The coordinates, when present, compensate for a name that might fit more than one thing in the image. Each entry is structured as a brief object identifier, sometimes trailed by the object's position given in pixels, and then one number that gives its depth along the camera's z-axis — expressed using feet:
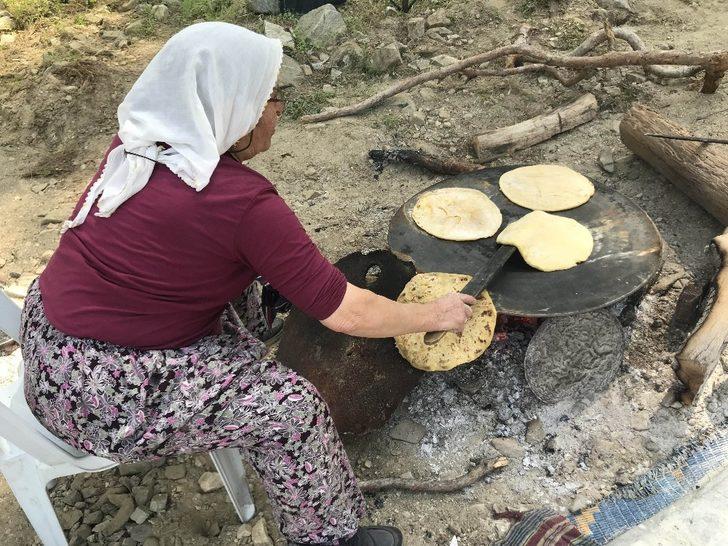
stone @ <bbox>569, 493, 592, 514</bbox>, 7.55
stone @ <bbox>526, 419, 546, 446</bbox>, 8.32
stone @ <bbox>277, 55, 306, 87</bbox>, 16.80
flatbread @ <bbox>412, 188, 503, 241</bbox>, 8.94
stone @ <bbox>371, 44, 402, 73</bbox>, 16.70
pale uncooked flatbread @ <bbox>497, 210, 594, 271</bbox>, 8.10
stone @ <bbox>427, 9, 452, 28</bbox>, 18.37
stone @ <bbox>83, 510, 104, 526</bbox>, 7.86
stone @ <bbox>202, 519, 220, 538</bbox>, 7.71
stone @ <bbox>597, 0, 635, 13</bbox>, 17.75
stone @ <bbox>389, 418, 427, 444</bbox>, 8.55
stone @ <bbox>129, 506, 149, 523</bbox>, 7.82
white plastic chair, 5.65
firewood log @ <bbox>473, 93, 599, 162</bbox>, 13.42
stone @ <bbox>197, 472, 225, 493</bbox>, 8.18
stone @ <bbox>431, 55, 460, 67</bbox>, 16.85
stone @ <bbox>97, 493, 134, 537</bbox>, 7.73
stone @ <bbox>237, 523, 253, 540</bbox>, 7.61
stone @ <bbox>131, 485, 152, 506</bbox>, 8.02
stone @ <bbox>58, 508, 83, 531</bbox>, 7.83
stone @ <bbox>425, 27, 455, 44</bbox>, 17.89
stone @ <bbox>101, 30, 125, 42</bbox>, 19.42
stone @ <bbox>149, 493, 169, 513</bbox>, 7.95
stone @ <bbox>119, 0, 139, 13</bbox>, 21.21
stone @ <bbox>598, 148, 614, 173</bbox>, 12.77
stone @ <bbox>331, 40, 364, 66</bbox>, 17.29
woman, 5.23
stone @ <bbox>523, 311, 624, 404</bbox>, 8.05
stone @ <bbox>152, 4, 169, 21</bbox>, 20.42
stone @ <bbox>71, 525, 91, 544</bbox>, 7.70
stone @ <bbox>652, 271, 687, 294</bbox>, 10.19
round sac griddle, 7.66
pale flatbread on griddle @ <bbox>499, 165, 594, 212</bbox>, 9.34
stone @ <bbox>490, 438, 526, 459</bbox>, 8.22
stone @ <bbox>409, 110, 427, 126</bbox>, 14.94
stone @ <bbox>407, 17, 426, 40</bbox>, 18.08
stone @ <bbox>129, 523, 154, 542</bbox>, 7.65
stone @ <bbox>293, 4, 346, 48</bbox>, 18.28
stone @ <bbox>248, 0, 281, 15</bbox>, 19.81
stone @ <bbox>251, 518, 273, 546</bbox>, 7.48
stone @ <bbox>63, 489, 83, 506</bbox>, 8.11
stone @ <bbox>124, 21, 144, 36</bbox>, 19.84
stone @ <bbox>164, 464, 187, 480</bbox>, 8.36
